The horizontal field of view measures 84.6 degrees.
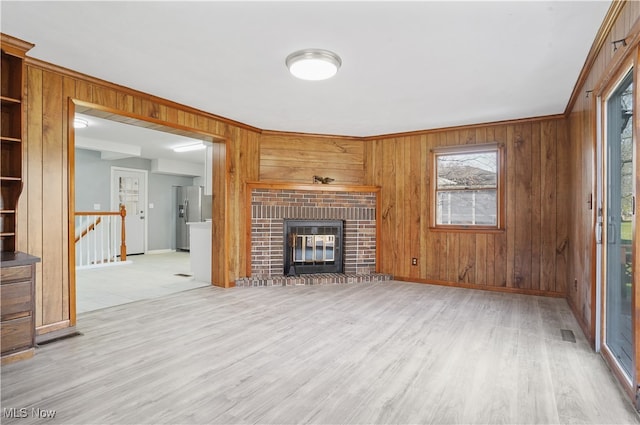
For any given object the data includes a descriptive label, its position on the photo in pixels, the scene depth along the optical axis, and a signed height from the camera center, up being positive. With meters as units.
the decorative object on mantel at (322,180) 5.50 +0.52
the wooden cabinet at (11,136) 2.69 +0.59
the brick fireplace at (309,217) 5.21 -0.07
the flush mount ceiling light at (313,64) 2.74 +1.19
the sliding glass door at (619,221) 2.29 -0.06
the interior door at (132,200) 8.27 +0.30
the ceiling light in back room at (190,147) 6.99 +1.34
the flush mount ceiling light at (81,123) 5.18 +1.35
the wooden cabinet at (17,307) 2.41 -0.66
